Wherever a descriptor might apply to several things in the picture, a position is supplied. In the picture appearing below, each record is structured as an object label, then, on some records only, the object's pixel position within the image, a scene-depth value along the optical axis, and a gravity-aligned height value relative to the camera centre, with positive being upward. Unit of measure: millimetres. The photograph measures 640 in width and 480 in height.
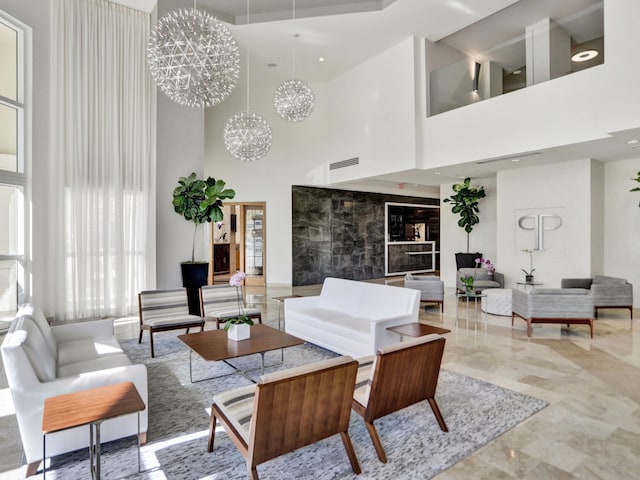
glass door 11289 -13
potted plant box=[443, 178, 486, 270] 9906 +789
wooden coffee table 3529 -1060
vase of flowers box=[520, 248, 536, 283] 8190 -534
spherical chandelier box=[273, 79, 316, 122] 5438 +2016
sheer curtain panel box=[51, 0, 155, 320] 6363 +1430
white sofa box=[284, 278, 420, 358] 4188 -1009
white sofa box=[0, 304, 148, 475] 2354 -979
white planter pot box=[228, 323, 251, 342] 3926 -975
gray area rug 2389 -1466
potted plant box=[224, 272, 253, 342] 3932 -935
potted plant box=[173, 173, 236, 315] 7113 +525
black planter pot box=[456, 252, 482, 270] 10031 -573
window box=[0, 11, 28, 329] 5836 +1050
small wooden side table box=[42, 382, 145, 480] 1956 -935
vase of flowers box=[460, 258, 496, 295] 6130 -739
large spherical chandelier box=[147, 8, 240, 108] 3479 +1737
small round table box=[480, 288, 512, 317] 6910 -1192
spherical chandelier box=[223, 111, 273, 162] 5812 +1606
